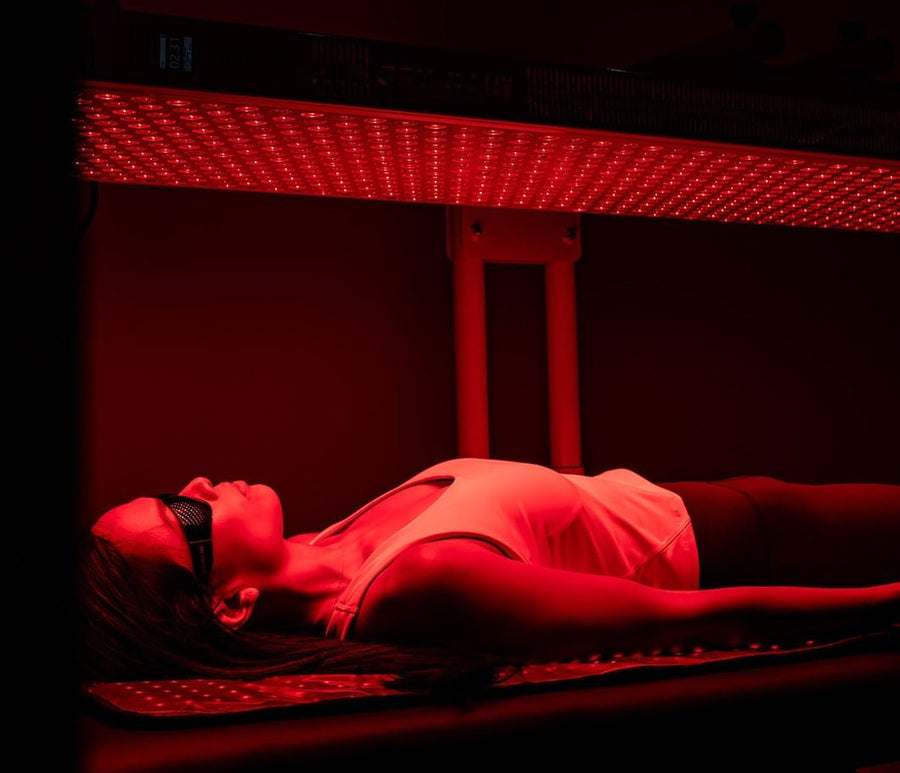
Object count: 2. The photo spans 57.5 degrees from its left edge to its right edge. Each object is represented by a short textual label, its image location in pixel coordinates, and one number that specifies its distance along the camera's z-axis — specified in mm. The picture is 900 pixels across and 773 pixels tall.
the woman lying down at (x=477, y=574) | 1151
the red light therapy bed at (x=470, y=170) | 953
